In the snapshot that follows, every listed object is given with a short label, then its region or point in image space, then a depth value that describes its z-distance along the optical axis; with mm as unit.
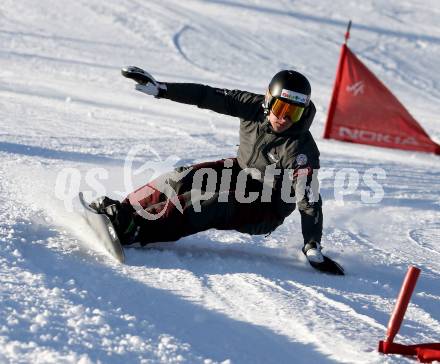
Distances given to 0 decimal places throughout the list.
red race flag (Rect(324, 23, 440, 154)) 20359
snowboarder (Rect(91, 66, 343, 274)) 9141
